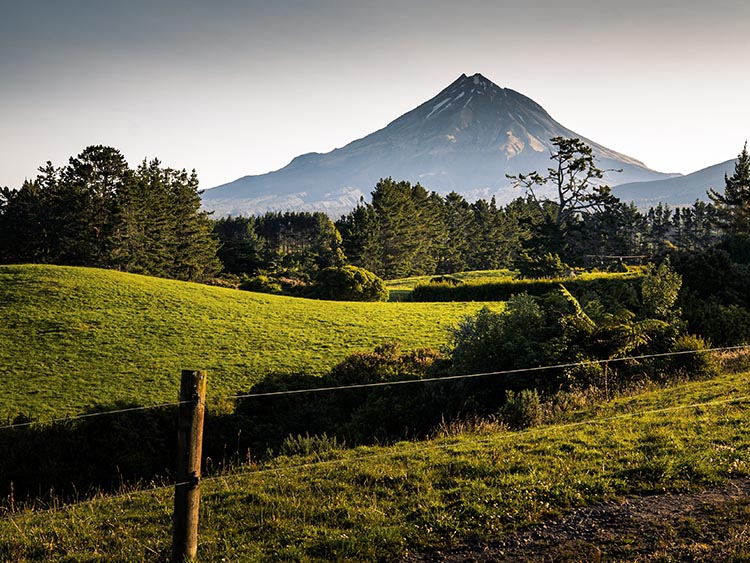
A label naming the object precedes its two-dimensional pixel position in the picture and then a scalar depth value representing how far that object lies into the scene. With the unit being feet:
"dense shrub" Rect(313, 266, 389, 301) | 134.21
